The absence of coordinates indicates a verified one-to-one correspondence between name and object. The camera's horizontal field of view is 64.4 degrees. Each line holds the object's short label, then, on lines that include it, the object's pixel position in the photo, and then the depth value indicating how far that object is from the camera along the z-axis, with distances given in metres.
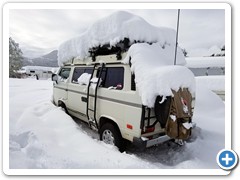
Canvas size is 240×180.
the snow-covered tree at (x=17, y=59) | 33.62
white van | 3.18
